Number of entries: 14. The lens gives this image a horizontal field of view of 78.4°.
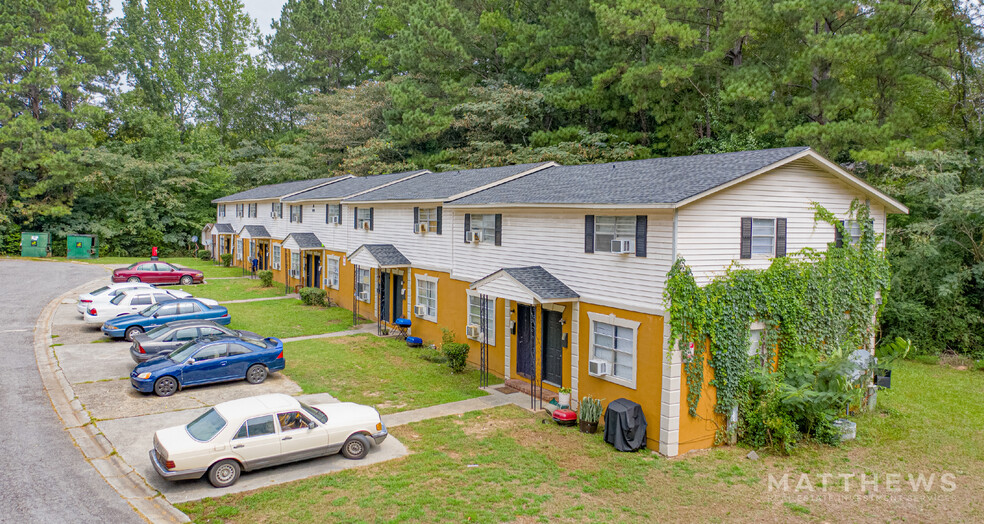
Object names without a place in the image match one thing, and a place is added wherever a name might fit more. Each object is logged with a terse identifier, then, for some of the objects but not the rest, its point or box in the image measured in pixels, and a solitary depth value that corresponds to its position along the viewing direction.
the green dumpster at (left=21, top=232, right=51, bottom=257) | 43.66
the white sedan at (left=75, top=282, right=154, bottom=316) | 22.36
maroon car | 30.81
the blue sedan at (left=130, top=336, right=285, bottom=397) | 15.12
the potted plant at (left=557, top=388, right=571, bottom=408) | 14.41
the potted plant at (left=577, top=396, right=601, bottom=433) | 13.36
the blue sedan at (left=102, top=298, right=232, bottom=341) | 20.36
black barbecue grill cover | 12.34
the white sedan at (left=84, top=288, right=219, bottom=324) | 21.91
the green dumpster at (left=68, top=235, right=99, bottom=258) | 44.78
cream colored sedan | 10.23
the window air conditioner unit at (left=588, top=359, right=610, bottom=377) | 13.31
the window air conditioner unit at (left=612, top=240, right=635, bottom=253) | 12.73
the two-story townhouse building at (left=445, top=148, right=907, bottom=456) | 12.33
